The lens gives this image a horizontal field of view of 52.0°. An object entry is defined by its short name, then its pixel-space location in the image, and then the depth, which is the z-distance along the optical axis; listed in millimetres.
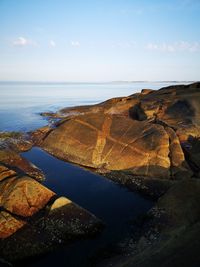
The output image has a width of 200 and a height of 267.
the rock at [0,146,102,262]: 9239
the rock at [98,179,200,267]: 7591
